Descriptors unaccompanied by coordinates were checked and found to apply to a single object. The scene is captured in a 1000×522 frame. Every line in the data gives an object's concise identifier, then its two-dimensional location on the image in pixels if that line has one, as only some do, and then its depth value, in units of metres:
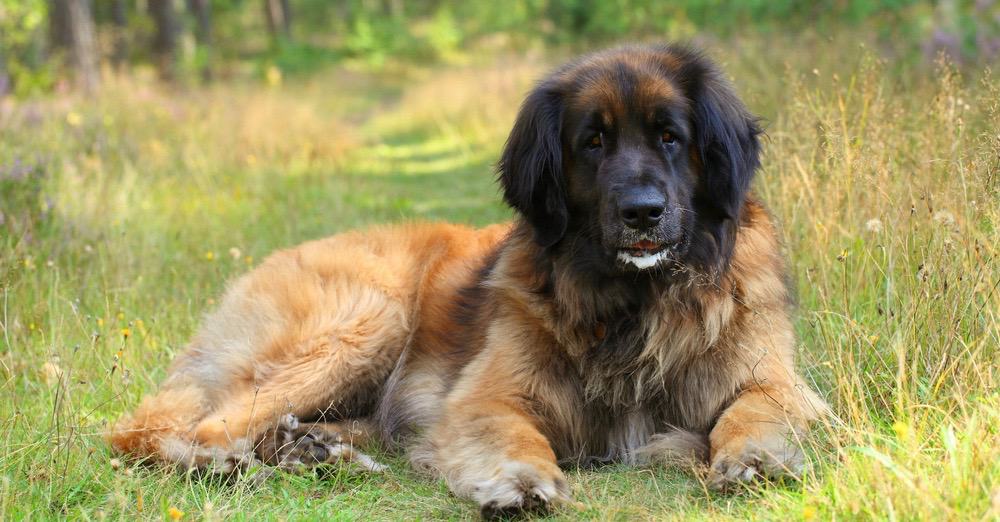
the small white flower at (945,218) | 3.40
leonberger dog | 3.46
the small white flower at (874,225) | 3.69
